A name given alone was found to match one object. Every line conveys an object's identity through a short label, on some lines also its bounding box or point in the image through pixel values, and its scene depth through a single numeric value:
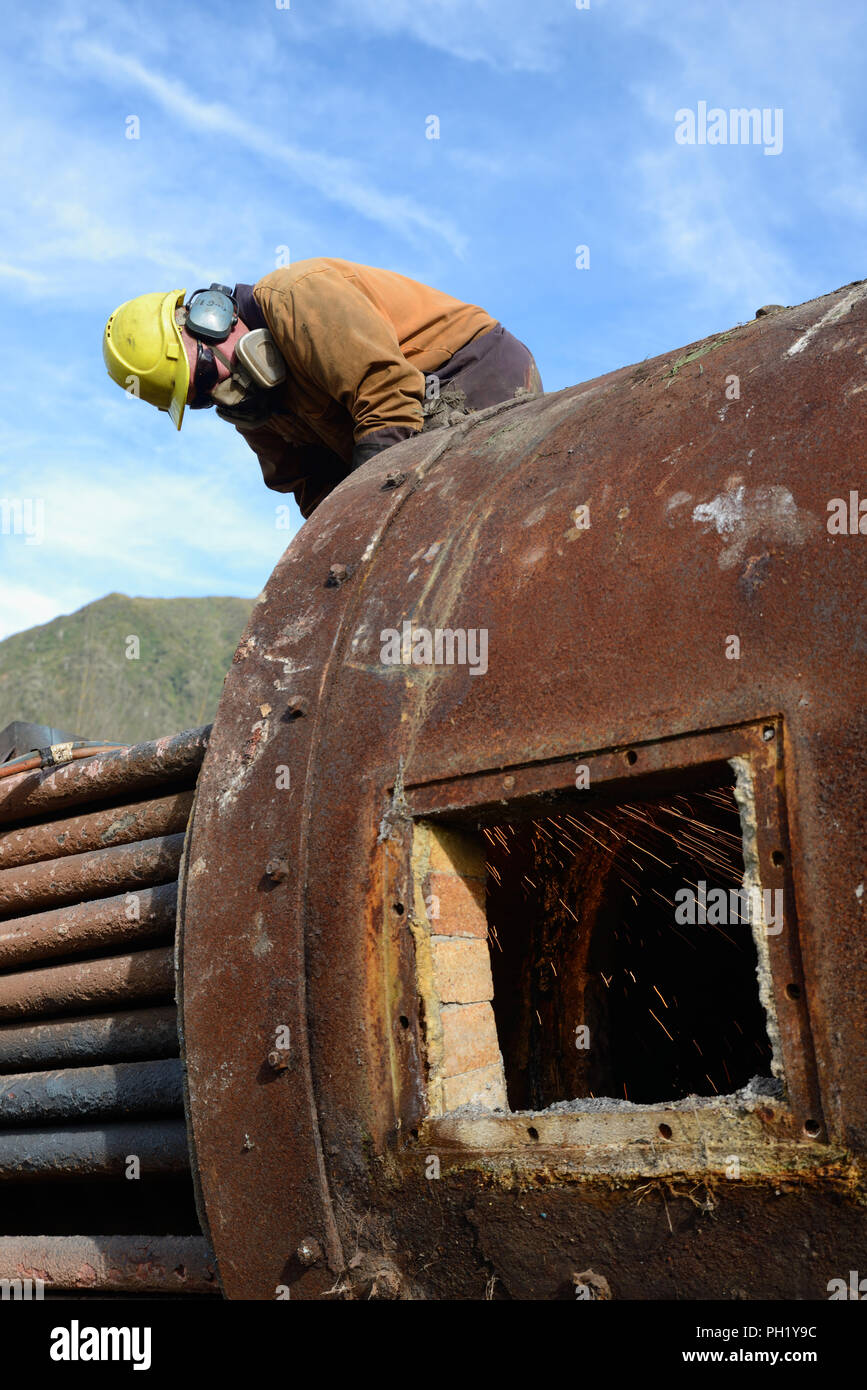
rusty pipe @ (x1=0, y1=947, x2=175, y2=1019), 2.39
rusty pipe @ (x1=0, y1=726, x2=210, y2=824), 2.54
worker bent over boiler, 3.31
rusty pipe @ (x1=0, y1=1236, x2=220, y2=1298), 2.14
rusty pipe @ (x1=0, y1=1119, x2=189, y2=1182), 2.26
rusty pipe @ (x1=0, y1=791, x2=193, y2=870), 2.57
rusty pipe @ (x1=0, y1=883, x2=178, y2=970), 2.41
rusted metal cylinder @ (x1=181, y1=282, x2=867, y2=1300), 1.45
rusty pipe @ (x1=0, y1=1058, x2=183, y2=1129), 2.32
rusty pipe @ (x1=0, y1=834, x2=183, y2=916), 2.47
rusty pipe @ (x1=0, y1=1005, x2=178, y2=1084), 2.38
